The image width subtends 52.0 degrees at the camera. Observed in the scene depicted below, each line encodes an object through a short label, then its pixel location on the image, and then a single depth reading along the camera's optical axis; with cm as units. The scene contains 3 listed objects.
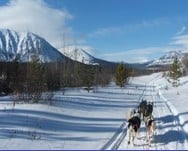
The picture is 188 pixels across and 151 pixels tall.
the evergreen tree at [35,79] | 1061
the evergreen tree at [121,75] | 2869
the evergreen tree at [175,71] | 2830
